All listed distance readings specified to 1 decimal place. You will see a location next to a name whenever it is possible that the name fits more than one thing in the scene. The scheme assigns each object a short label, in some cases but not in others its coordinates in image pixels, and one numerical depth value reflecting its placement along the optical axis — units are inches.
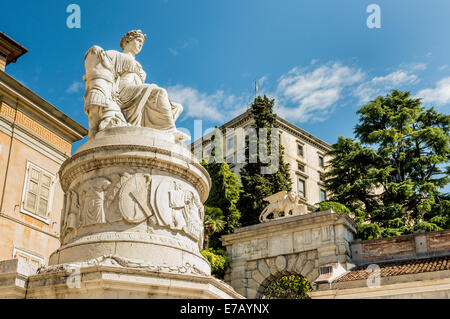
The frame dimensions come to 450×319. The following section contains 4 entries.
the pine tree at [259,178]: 1440.7
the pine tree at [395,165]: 1113.4
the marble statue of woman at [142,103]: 424.8
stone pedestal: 316.5
